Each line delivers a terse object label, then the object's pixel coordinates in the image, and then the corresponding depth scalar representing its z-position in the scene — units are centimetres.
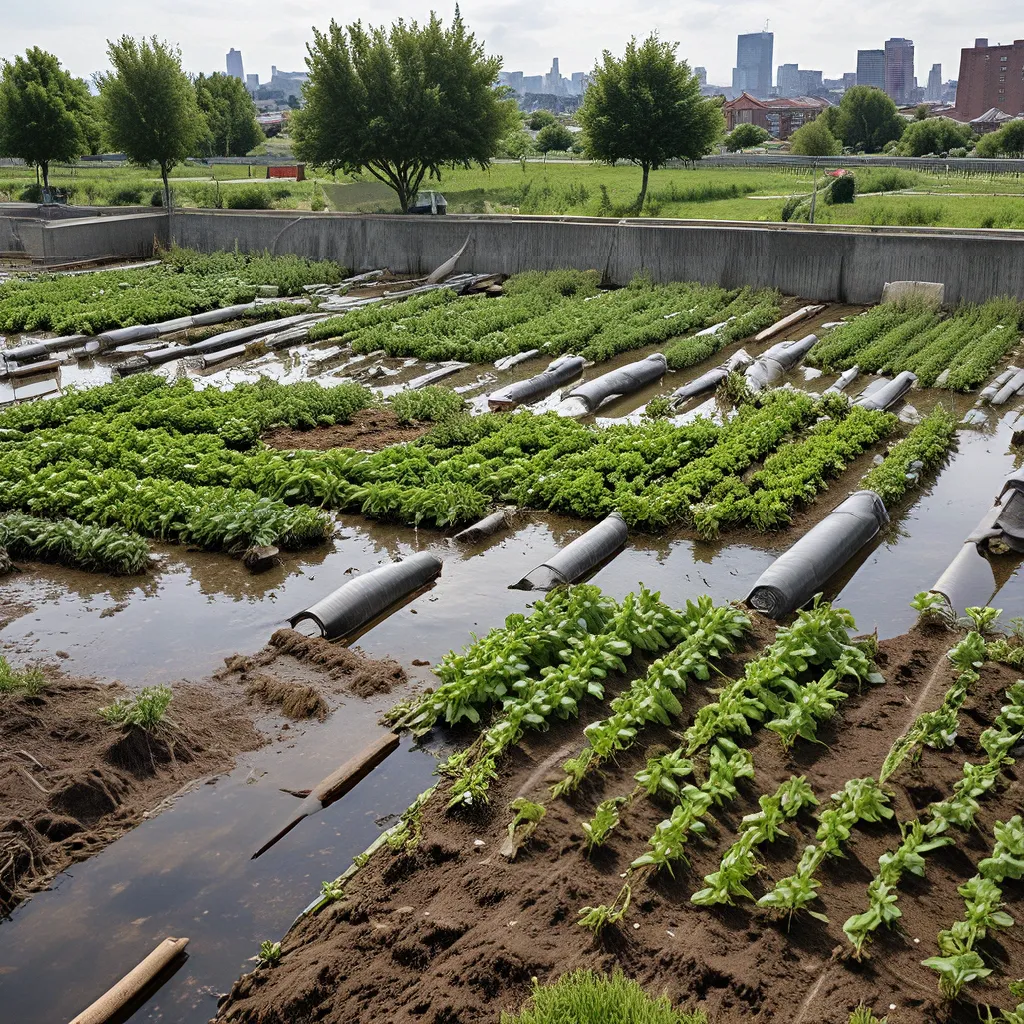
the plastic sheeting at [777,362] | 1557
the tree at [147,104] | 3105
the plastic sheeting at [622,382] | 1492
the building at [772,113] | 12950
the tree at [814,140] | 5203
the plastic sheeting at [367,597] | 889
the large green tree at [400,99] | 2762
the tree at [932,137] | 5647
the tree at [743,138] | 7238
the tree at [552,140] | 7106
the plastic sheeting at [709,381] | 1515
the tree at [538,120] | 8486
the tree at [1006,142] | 5191
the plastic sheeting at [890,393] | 1427
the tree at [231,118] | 6131
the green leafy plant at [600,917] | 516
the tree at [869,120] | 6894
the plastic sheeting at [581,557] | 962
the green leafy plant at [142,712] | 709
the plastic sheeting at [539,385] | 1488
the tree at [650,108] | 2936
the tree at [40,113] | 3509
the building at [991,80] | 12731
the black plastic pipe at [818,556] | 885
